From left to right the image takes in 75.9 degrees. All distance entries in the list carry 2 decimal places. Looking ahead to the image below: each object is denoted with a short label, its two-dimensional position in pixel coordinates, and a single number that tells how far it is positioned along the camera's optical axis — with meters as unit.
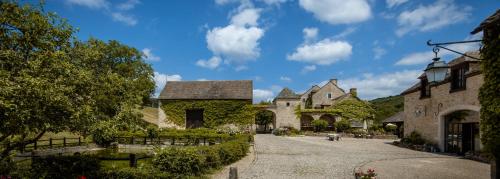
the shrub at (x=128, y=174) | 9.12
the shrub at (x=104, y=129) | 11.32
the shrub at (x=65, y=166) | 9.57
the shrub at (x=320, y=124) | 39.34
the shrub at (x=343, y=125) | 37.84
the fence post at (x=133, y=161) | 10.09
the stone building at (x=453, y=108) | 16.73
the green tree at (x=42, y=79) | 7.88
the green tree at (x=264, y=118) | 59.06
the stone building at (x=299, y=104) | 41.25
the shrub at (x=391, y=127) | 38.21
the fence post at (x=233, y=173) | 7.23
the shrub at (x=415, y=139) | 21.88
